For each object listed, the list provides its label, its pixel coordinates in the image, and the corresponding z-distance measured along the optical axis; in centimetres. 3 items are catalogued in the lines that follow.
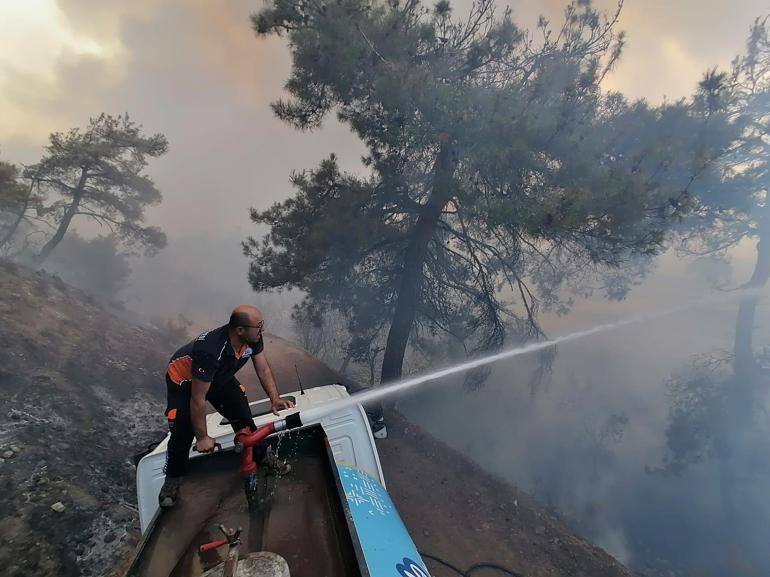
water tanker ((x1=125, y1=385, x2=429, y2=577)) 251
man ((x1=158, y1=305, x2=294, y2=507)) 336
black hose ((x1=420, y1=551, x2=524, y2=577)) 574
